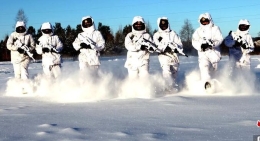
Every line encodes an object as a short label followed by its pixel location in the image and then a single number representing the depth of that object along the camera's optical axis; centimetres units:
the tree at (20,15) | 5204
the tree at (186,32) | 8338
